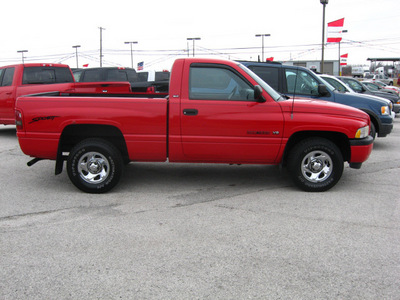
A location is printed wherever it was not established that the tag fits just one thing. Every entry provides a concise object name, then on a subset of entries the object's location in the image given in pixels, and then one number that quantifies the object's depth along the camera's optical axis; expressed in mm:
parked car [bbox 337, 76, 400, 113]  13220
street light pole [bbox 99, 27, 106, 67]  58031
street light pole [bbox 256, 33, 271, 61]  47506
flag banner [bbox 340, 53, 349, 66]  33781
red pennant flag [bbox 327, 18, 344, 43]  23562
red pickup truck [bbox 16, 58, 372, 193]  5445
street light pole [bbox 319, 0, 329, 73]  22297
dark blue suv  8734
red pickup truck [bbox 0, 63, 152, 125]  10781
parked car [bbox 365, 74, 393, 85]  48375
